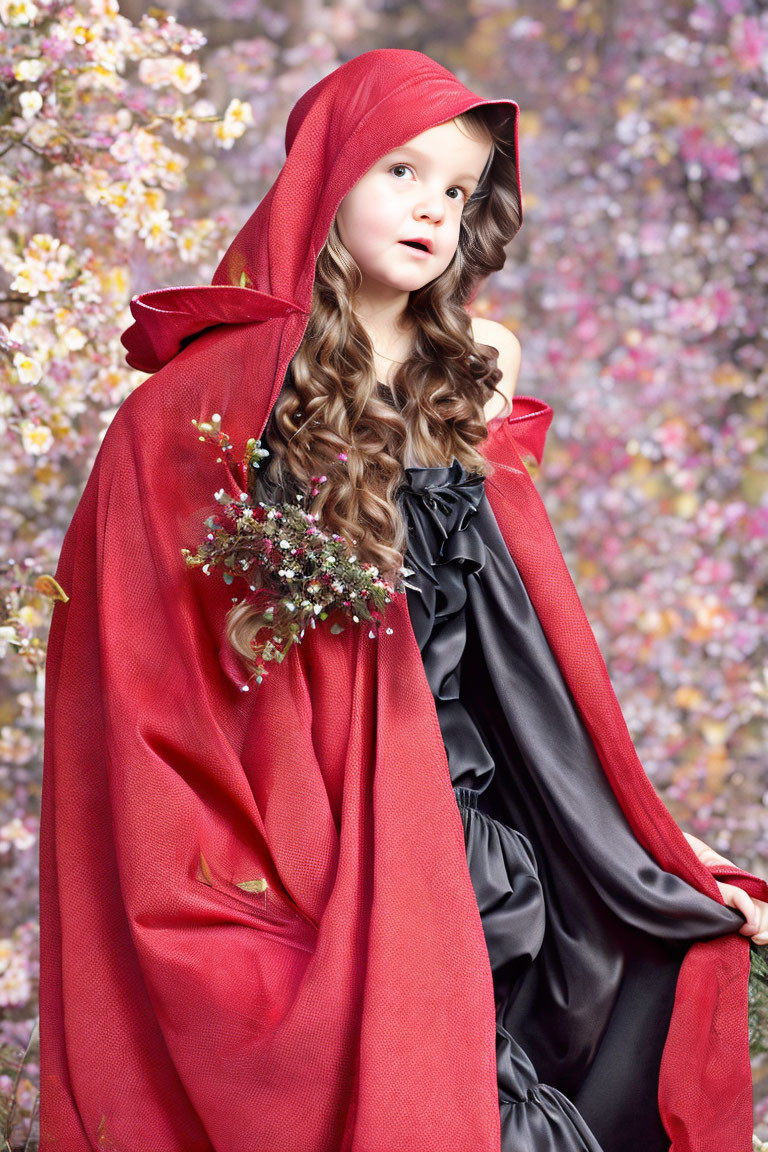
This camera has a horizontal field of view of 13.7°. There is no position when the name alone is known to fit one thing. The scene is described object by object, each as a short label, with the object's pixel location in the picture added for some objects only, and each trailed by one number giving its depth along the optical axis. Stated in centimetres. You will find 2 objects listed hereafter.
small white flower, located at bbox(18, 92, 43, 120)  343
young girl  284
